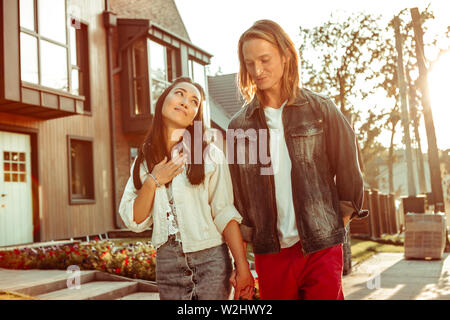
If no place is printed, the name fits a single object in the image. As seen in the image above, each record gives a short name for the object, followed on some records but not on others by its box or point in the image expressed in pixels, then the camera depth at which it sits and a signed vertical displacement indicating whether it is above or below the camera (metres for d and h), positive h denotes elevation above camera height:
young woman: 2.39 -0.05
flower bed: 7.01 -0.75
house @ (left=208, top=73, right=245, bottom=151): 20.73 +4.41
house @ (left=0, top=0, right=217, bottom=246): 10.80 +2.42
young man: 2.34 +0.09
